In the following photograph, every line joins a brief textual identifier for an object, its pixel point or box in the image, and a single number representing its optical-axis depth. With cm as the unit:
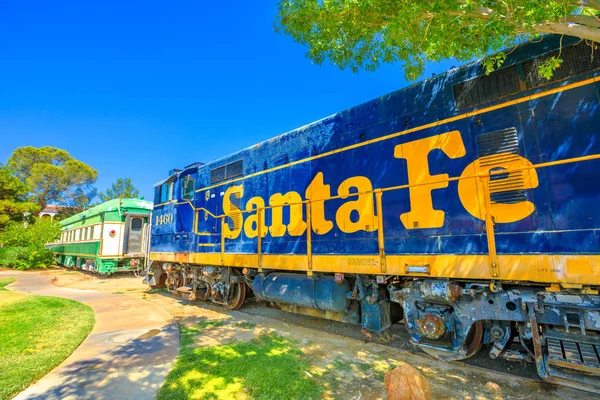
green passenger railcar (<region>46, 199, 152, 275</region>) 1631
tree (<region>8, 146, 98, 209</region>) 3250
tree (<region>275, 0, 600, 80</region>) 302
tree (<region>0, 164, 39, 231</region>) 2188
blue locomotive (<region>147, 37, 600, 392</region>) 329
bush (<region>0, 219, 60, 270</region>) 2097
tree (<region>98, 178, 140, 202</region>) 4368
